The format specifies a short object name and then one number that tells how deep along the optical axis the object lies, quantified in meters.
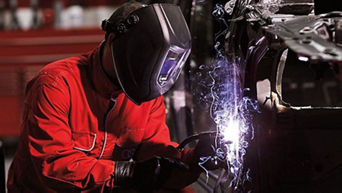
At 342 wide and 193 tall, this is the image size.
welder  2.19
